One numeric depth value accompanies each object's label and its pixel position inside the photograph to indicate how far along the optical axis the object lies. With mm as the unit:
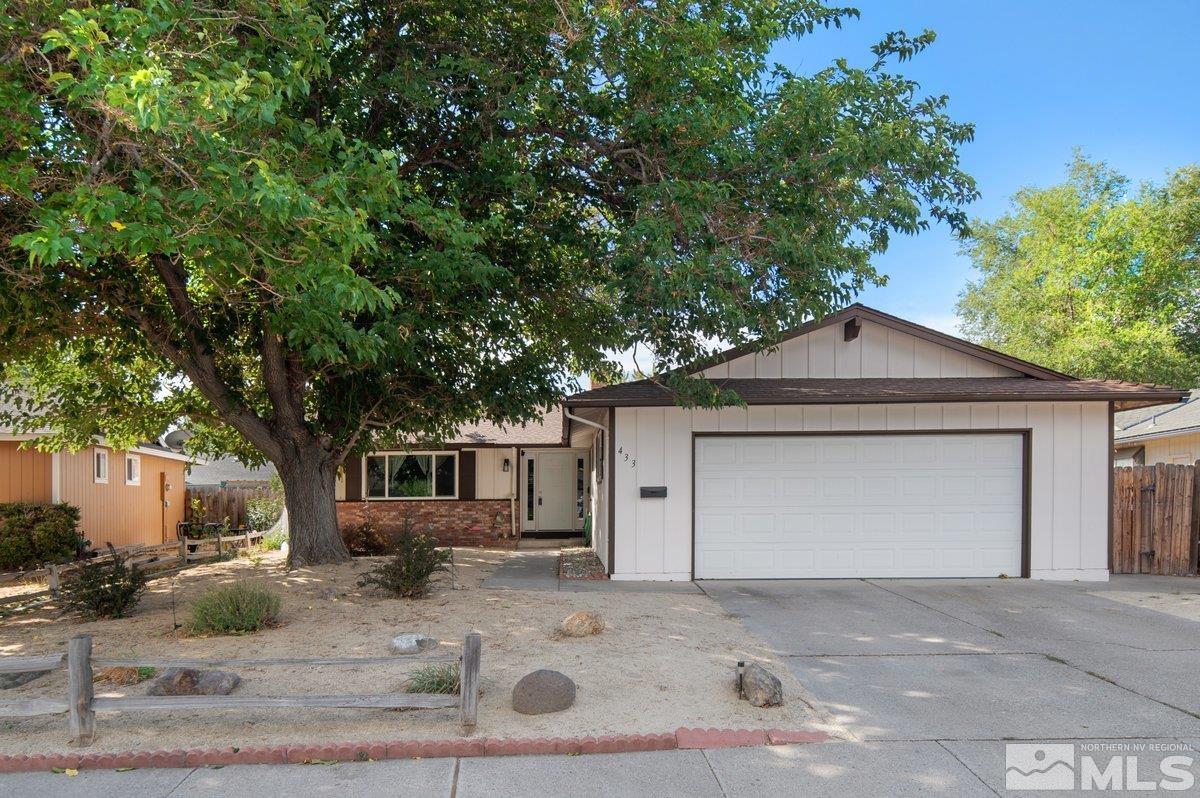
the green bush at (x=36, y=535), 14023
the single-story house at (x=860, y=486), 11906
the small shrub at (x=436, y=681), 6116
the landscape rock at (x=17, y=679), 6691
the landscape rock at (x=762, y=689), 6027
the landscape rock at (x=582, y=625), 8062
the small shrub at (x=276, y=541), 17906
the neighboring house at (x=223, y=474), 38438
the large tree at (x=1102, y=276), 23438
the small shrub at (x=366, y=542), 17047
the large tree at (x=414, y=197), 6355
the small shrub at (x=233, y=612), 8156
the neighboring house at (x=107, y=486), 15383
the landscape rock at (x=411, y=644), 7406
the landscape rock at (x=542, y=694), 5887
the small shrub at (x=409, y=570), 9891
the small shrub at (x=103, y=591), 9102
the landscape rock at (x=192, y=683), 6098
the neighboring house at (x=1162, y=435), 18641
